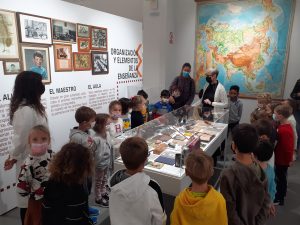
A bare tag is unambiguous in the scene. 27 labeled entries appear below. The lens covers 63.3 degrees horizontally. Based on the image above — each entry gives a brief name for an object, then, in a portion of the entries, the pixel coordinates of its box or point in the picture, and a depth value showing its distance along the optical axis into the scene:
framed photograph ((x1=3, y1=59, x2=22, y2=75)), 3.01
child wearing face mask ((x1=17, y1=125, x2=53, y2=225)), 1.98
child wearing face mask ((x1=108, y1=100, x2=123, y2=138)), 3.40
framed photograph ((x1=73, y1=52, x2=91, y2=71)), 4.08
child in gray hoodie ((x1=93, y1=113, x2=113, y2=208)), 2.92
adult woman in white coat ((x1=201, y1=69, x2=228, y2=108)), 4.67
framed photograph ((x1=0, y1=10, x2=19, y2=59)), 2.93
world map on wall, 5.52
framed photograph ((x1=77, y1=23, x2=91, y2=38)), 4.09
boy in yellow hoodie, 1.53
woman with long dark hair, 2.34
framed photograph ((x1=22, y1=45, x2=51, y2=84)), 3.27
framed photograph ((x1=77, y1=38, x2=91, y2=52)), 4.14
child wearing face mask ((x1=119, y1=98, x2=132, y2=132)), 3.87
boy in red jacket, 3.12
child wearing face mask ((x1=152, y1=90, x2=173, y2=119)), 4.77
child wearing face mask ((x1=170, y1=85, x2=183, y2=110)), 5.12
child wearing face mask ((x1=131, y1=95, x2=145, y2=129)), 3.83
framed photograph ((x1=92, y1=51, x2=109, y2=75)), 4.48
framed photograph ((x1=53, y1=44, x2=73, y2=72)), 3.73
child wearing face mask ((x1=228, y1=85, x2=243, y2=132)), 5.01
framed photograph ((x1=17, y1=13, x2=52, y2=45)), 3.18
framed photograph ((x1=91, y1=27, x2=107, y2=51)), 4.42
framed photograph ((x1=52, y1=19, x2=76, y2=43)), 3.66
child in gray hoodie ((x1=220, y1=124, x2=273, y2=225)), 1.80
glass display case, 2.51
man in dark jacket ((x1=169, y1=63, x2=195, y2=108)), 5.20
